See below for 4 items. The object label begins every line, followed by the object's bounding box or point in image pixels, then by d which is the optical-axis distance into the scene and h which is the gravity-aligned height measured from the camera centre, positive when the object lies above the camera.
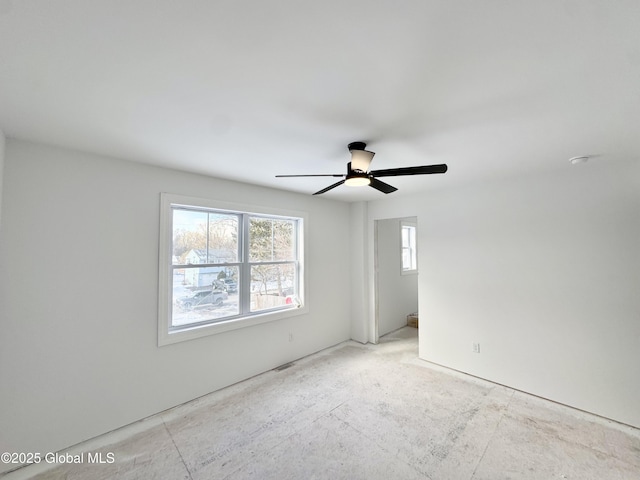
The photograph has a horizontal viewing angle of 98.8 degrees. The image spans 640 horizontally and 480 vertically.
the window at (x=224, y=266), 2.89 -0.17
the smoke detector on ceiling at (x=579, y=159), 2.49 +0.83
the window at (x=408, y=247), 5.83 +0.09
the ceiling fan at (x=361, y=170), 2.11 +0.64
